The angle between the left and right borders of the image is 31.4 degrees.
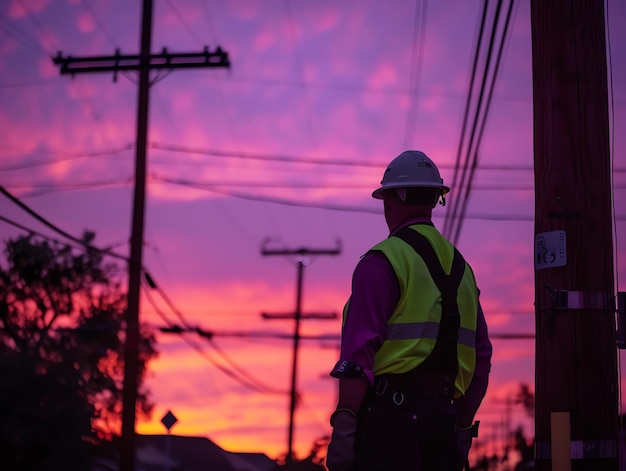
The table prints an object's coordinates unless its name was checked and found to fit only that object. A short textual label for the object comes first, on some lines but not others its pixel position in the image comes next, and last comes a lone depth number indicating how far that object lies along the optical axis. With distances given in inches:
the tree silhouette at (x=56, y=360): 1585.9
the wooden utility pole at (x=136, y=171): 818.2
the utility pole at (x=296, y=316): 1465.3
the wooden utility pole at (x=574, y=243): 223.6
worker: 185.5
